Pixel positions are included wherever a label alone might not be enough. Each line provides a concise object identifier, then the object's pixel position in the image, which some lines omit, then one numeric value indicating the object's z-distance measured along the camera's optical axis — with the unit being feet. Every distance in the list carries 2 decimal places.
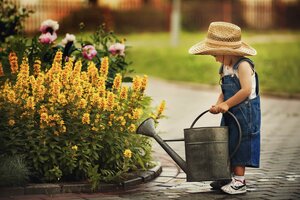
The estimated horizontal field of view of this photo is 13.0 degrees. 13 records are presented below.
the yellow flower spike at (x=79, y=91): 34.43
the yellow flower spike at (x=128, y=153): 34.38
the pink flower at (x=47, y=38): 39.74
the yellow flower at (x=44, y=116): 33.64
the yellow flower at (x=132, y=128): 35.27
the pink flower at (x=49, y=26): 40.32
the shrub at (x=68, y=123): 34.13
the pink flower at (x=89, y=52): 39.03
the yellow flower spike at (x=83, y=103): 34.22
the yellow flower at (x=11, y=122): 34.09
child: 33.32
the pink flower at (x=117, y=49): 40.58
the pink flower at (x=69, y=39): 39.74
